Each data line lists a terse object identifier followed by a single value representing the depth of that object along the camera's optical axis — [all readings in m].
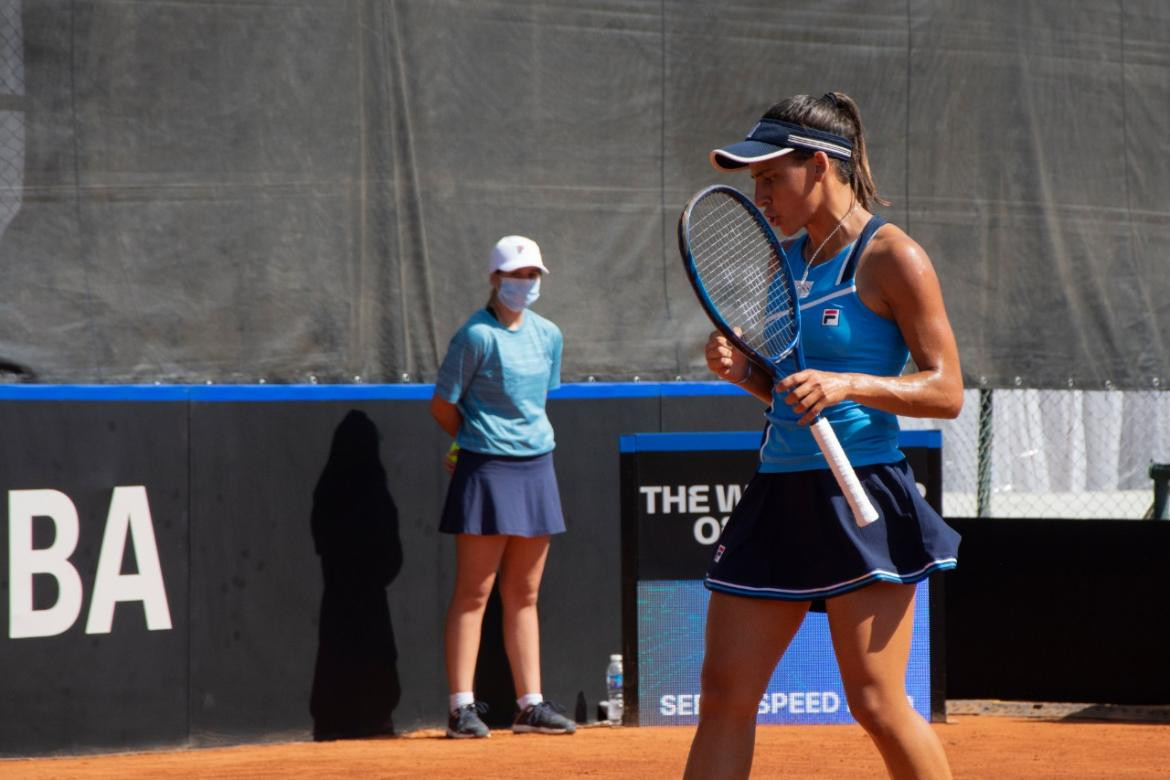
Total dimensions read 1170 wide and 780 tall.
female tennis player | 7.12
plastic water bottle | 14.95
